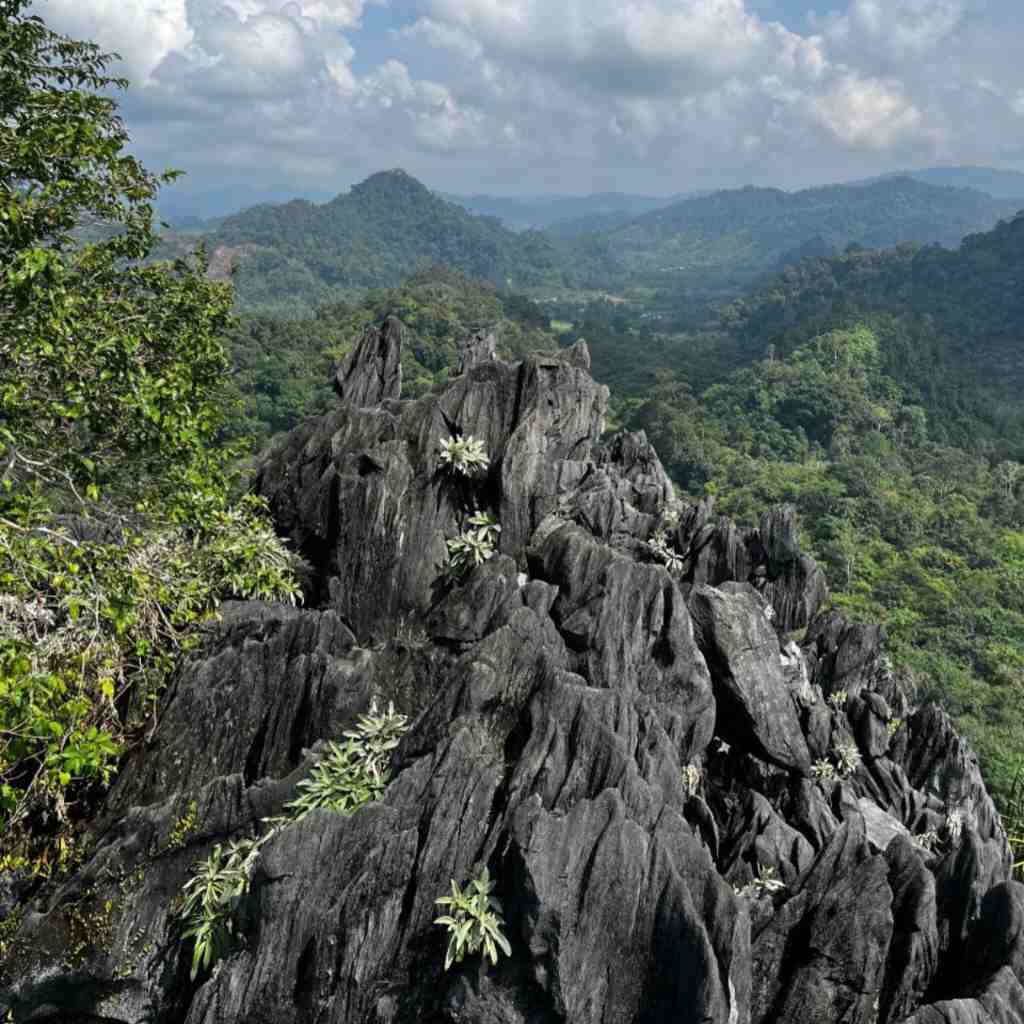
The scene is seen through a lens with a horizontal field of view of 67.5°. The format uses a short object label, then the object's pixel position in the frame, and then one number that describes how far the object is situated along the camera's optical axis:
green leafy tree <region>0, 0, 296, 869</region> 8.41
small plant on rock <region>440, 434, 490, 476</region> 14.20
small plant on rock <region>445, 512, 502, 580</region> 13.80
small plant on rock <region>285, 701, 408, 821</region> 8.87
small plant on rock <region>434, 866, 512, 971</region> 7.18
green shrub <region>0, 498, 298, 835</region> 7.35
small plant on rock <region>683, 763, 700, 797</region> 11.86
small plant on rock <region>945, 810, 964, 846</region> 14.80
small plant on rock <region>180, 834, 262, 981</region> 7.93
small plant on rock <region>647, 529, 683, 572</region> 16.67
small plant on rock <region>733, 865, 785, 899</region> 10.07
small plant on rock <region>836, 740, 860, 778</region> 15.02
